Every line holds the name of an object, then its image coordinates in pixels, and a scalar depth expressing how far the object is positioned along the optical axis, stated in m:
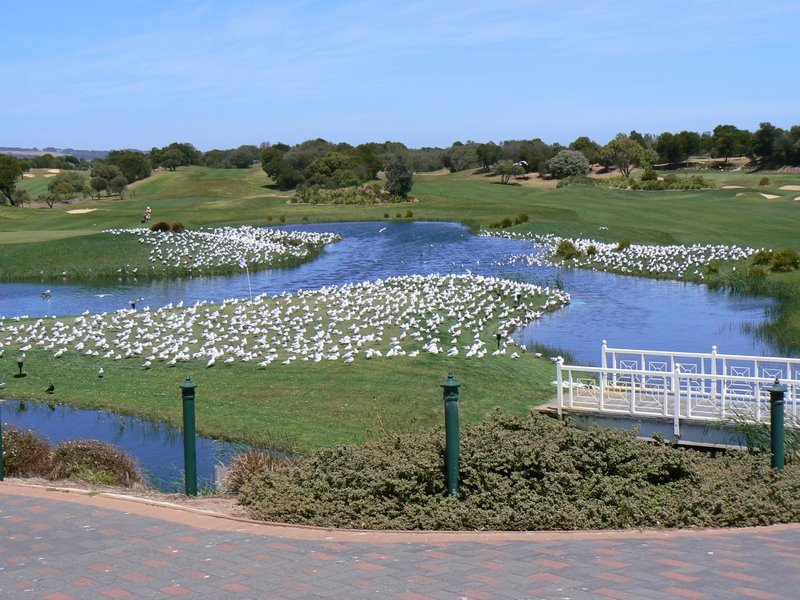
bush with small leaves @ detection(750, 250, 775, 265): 45.09
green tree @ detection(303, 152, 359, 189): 111.38
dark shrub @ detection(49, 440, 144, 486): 13.75
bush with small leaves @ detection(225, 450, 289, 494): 12.73
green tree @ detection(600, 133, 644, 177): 125.81
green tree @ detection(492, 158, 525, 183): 125.31
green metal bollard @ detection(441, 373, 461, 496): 10.71
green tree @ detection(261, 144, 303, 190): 120.75
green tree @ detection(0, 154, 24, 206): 108.44
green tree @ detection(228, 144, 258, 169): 169.12
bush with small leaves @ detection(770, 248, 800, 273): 43.19
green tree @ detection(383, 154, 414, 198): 96.69
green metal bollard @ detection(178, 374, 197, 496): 12.00
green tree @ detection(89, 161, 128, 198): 120.69
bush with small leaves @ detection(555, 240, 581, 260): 53.66
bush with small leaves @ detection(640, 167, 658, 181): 103.12
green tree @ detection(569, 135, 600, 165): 132.79
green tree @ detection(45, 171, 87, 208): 115.62
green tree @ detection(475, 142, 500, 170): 137.88
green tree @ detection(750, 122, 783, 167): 115.06
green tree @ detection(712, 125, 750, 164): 127.00
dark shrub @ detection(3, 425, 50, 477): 13.84
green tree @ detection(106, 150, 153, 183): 135.00
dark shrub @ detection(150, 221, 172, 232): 65.19
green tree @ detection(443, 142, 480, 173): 148.62
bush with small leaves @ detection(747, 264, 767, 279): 42.25
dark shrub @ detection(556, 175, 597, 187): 109.88
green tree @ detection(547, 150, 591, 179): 120.19
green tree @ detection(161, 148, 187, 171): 158.38
